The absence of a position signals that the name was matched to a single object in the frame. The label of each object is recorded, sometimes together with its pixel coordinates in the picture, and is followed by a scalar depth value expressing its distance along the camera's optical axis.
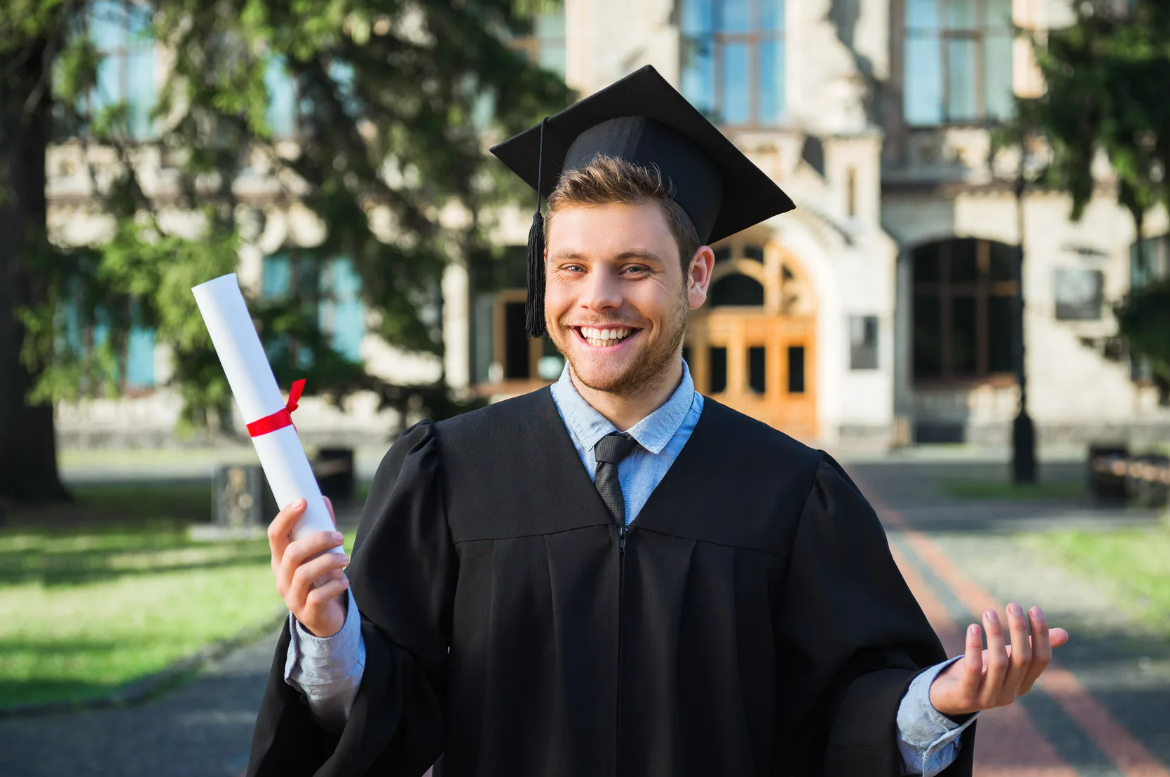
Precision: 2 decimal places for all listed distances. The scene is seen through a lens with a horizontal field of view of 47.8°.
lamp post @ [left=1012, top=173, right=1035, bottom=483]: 18.56
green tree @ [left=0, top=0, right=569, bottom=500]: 12.73
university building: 27.19
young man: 2.30
